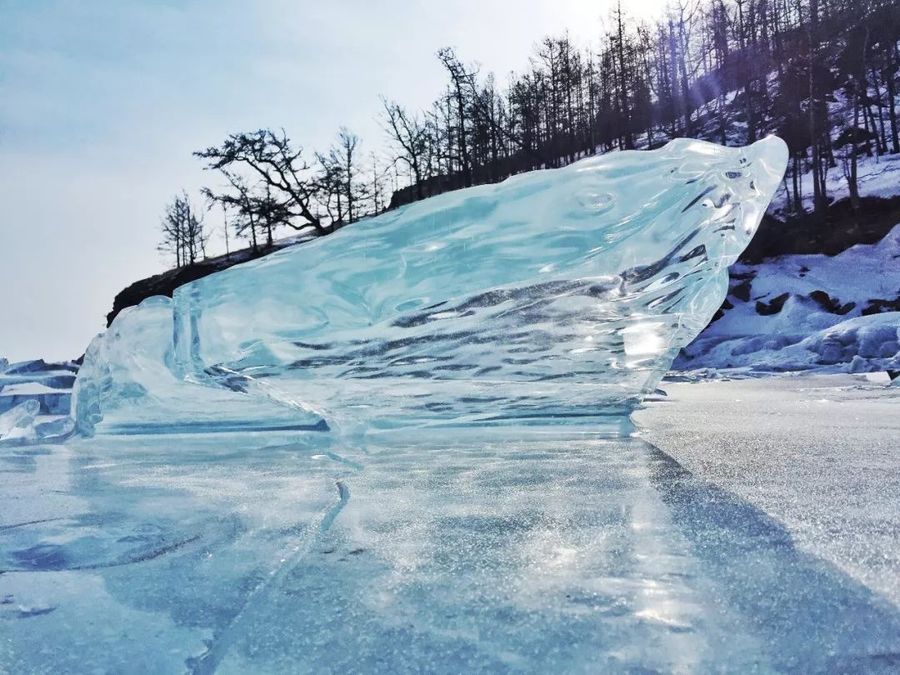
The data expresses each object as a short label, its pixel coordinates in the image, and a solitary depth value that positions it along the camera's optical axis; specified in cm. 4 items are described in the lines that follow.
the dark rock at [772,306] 1550
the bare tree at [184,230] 3434
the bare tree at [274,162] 2080
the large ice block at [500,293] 176
